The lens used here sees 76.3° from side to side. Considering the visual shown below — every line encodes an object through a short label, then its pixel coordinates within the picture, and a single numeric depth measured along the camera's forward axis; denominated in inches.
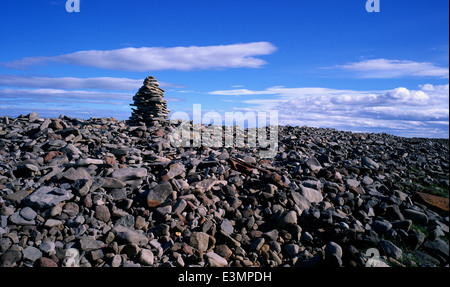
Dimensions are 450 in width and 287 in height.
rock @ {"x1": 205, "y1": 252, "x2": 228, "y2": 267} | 216.0
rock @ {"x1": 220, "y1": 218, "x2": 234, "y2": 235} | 253.4
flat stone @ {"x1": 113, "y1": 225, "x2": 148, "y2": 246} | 217.9
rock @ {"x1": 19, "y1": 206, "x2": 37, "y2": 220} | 221.0
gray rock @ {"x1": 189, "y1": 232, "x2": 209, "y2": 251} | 230.7
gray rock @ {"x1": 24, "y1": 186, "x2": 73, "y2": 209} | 231.0
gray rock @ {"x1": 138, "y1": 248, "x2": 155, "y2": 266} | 207.5
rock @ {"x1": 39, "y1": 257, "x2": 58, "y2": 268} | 193.2
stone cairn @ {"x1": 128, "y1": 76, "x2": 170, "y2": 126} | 567.5
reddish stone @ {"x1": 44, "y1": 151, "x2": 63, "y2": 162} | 316.9
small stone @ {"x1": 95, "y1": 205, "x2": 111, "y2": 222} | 237.8
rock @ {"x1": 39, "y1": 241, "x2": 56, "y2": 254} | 202.1
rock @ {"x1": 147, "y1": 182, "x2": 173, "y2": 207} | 257.8
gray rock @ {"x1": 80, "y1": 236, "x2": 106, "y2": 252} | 207.5
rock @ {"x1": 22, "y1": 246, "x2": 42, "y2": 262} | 196.4
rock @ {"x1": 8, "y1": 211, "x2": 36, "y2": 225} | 216.2
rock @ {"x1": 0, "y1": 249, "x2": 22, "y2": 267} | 191.6
